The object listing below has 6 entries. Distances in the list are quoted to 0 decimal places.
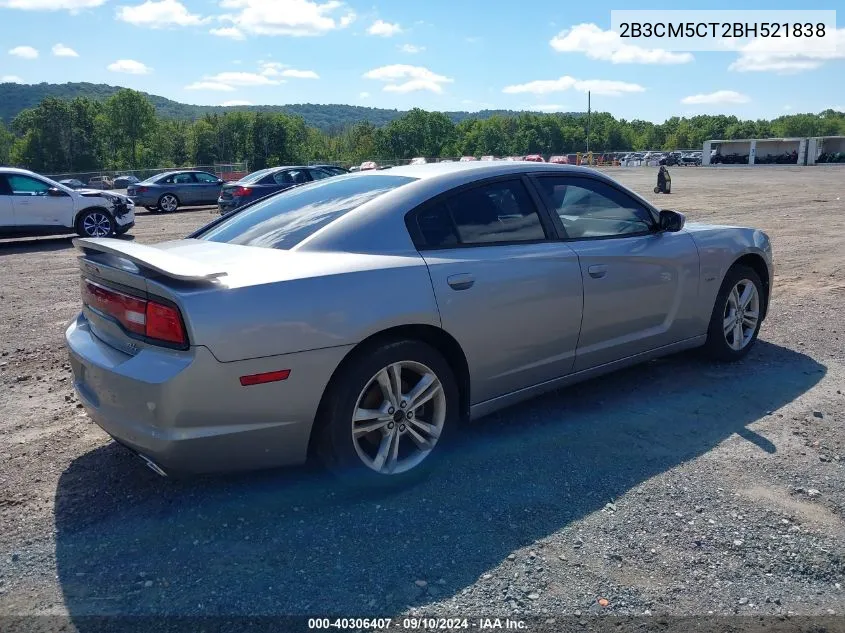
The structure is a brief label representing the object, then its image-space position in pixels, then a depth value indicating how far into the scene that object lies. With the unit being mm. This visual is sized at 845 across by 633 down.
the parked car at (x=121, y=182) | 56403
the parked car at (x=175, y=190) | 23844
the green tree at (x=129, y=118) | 124125
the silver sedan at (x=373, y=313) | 2941
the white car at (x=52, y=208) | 13727
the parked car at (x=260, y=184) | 19844
